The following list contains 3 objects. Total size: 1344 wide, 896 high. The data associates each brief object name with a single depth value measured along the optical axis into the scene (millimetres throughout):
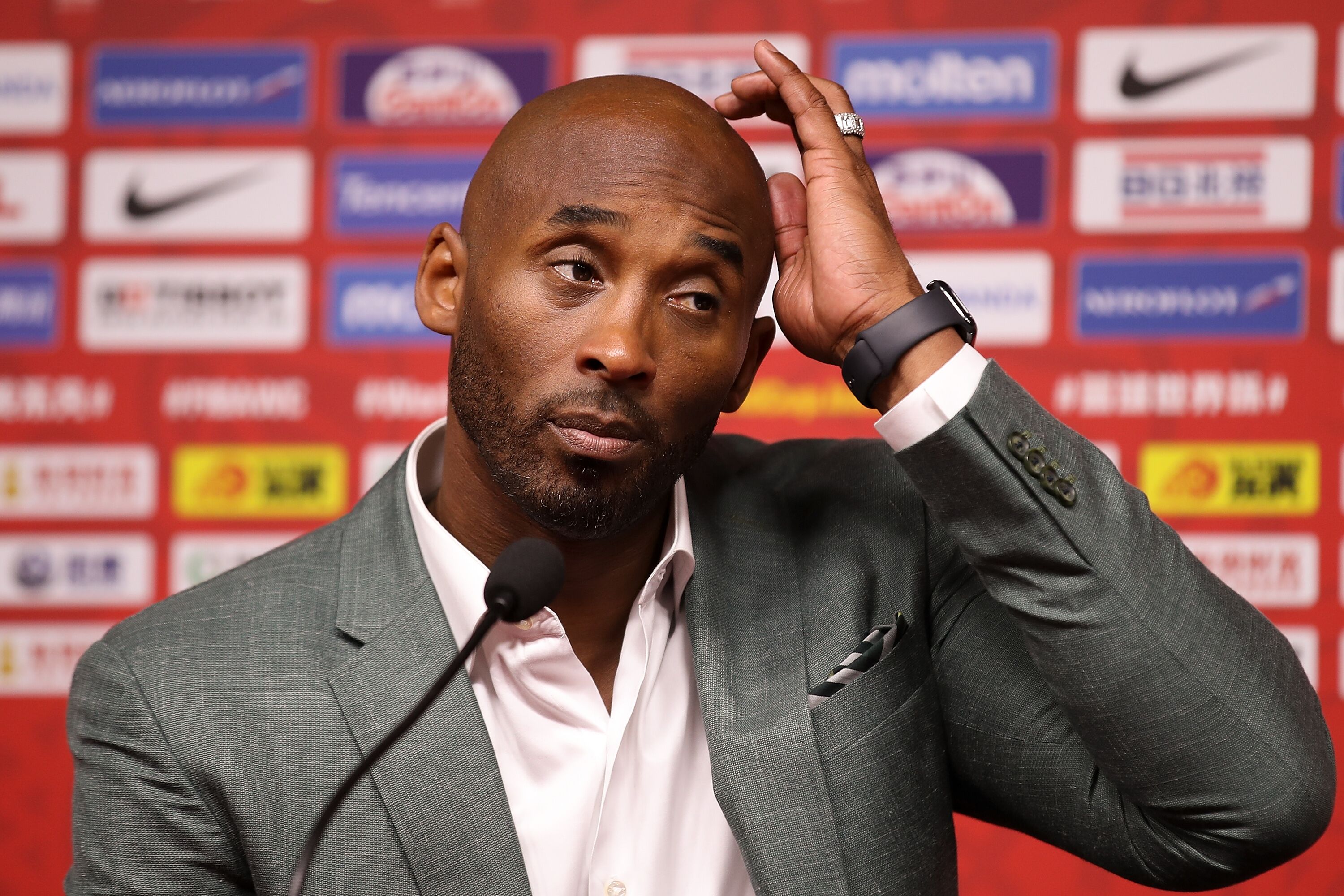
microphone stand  6650
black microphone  6660
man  6795
